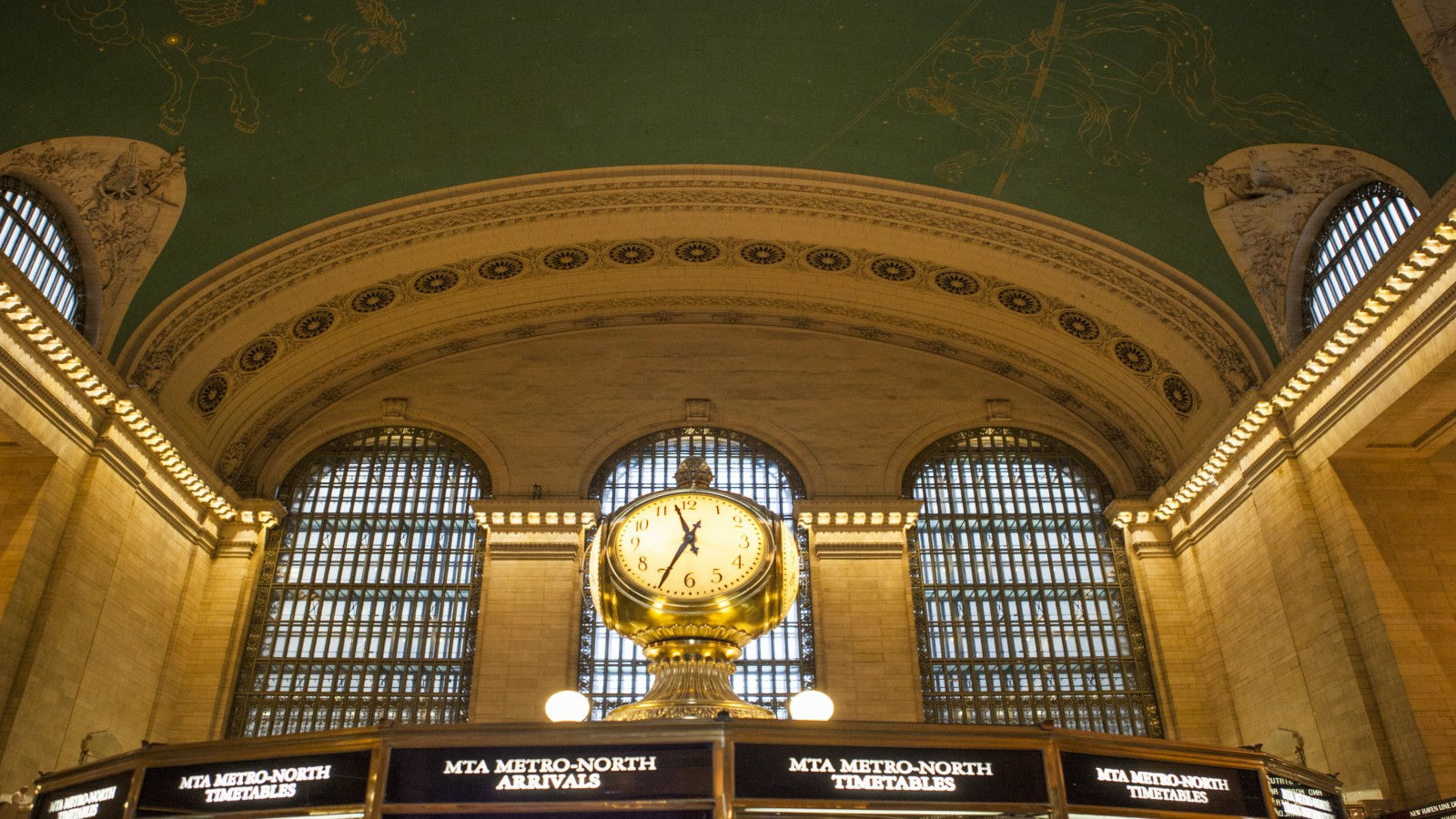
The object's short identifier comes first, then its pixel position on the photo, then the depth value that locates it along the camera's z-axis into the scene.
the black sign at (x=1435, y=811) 9.90
